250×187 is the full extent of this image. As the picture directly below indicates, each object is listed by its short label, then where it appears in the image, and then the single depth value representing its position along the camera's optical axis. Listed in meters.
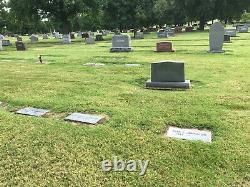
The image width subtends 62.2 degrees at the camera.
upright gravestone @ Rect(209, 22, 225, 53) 11.29
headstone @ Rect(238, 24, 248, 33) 26.19
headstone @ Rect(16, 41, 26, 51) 16.05
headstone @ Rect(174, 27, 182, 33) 33.04
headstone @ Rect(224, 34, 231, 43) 16.37
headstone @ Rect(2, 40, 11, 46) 21.07
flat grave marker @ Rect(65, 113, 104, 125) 4.09
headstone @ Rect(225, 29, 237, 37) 20.58
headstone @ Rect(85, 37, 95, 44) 20.06
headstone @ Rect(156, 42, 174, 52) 12.75
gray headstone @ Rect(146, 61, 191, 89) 5.75
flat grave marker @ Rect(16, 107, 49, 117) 4.45
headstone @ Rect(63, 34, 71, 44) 21.57
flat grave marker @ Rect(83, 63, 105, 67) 9.34
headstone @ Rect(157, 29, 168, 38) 24.20
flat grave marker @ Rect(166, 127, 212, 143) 3.55
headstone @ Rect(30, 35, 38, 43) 27.07
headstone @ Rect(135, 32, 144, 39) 25.10
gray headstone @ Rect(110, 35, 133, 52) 13.17
